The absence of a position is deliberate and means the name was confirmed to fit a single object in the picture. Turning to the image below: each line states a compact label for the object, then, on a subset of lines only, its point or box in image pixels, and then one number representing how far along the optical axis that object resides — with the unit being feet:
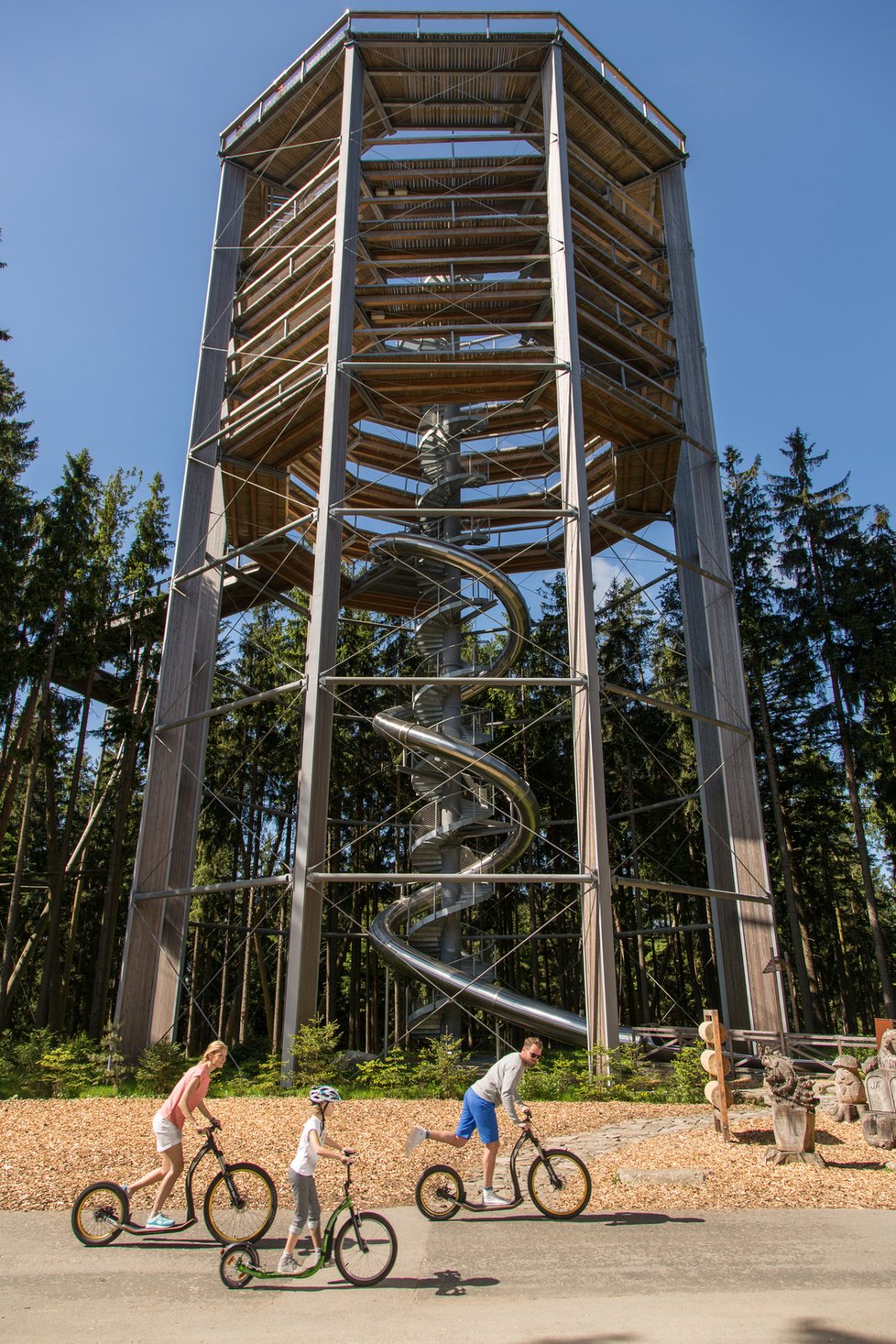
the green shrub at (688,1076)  35.35
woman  17.69
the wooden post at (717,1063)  26.76
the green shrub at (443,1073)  36.11
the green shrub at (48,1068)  39.93
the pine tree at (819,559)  70.38
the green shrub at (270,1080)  37.51
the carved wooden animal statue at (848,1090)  30.09
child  15.76
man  19.22
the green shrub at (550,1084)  36.60
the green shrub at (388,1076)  36.47
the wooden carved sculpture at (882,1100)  26.08
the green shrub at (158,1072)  40.96
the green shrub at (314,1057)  38.58
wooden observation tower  50.85
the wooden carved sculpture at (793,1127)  23.85
